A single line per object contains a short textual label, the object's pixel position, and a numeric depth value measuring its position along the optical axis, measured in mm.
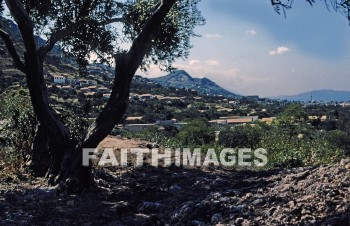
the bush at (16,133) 10898
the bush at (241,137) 21395
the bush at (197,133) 27359
